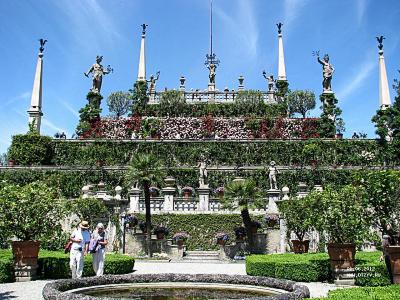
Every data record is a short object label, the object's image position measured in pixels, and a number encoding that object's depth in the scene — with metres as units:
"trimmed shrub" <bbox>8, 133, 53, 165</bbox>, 38.75
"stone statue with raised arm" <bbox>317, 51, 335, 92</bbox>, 46.94
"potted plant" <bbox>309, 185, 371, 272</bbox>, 14.13
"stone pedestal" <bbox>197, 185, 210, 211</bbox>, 28.69
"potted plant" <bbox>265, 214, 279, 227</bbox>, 25.97
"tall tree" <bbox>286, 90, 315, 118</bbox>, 64.69
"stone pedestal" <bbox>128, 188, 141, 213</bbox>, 28.53
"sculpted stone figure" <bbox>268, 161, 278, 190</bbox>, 30.36
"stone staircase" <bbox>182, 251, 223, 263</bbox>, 23.55
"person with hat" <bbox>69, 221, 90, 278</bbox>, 12.83
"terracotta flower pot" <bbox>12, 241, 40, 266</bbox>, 14.33
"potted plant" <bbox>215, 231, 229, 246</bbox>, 24.48
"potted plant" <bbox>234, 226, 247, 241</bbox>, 25.16
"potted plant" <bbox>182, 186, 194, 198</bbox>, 32.03
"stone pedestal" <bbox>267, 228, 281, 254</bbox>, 25.19
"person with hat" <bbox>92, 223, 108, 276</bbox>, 13.50
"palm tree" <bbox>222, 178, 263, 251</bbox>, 24.08
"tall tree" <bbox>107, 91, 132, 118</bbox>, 70.19
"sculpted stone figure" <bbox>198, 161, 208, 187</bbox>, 30.04
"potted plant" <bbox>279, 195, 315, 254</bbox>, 21.56
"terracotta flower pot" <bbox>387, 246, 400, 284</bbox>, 11.64
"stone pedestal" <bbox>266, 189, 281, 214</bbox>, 28.80
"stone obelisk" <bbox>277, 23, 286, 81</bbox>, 52.75
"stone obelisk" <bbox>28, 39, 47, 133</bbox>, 44.78
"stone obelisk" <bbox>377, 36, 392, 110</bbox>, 45.00
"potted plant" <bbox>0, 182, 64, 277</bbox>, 14.41
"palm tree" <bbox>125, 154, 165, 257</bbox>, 24.98
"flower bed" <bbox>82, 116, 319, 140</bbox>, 43.66
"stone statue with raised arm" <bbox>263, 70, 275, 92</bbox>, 53.28
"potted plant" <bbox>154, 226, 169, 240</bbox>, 25.48
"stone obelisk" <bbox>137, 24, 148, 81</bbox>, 55.35
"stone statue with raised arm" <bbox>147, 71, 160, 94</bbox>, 53.94
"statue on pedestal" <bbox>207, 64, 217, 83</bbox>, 54.75
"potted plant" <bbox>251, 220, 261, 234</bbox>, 25.22
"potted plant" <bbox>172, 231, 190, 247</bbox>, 24.53
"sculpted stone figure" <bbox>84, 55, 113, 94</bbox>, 48.74
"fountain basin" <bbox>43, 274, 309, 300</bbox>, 10.98
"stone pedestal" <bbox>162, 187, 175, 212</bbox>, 28.52
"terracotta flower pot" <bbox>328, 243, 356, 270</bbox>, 14.10
